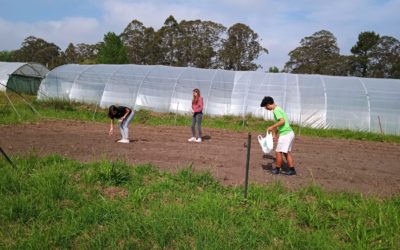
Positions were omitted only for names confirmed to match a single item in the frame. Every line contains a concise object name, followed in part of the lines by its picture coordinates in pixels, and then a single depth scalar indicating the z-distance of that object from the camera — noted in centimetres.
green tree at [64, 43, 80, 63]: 6073
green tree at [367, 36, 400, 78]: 3944
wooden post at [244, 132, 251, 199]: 391
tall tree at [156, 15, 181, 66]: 4431
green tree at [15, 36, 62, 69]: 6394
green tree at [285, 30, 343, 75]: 4244
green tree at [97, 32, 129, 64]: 2973
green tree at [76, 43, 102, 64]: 5969
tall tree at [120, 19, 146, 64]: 4662
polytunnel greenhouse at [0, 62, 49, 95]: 2712
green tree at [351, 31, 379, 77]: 3991
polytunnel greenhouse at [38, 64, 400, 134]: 1488
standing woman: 911
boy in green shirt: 573
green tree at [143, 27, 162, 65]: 4512
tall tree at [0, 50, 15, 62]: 6881
